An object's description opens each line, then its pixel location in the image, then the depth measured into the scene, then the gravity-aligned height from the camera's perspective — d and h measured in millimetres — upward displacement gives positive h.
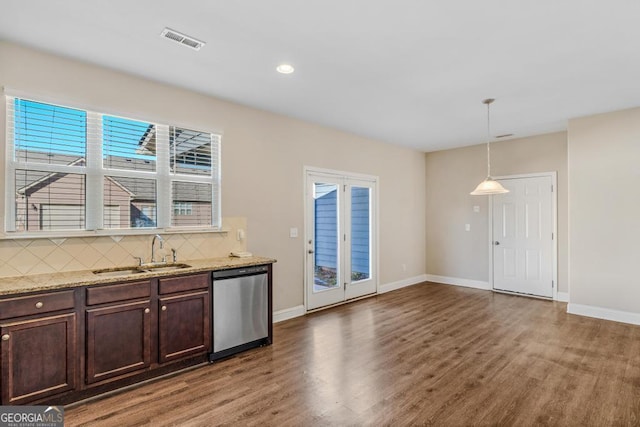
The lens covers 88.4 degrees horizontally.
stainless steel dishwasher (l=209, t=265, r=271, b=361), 3285 -968
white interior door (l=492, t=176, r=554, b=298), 5555 -364
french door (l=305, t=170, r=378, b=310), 4941 -338
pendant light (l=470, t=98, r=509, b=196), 3904 +338
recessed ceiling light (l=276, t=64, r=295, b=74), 3107 +1430
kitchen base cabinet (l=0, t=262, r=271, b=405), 2289 -945
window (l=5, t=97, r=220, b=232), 2723 +442
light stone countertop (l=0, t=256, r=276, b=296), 2316 -478
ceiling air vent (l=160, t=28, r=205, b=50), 2538 +1432
